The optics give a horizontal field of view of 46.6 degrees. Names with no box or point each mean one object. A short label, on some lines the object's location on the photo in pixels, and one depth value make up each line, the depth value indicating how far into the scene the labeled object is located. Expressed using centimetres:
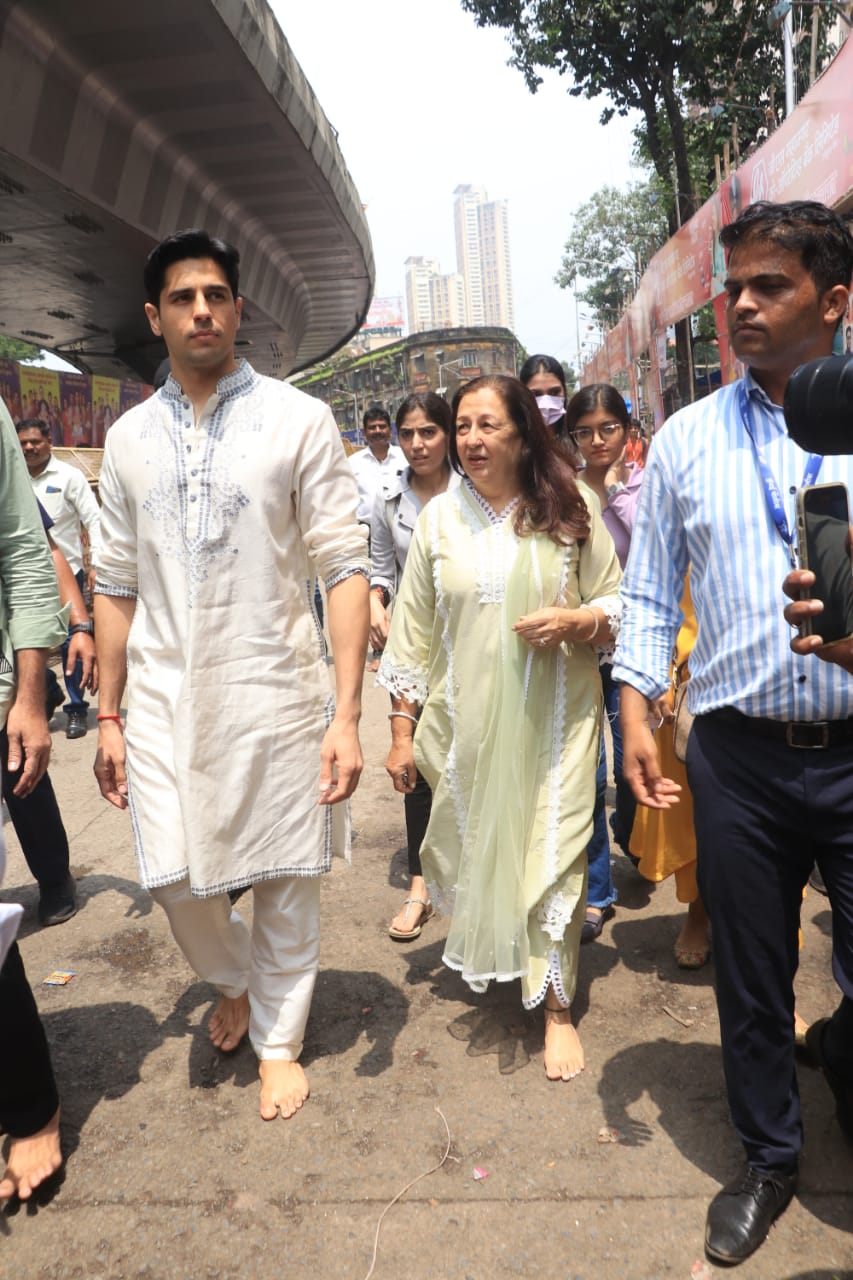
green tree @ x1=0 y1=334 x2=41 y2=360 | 5397
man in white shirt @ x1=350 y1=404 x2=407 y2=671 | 614
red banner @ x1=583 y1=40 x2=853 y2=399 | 652
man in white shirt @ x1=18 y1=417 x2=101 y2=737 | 620
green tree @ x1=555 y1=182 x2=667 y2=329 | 4830
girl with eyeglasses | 359
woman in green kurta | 264
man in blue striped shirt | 183
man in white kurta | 235
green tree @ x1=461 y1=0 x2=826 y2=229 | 1759
